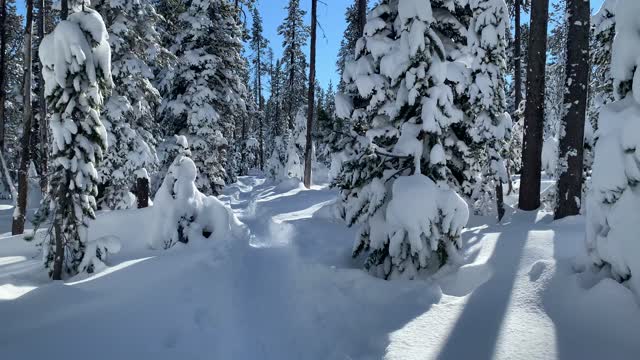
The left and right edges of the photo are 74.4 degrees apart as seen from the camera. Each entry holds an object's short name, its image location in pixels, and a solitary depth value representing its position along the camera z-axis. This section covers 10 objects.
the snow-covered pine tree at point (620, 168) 4.36
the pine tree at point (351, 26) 27.26
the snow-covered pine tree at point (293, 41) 38.06
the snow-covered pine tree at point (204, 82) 19.14
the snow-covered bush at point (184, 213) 10.05
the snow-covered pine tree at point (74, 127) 7.02
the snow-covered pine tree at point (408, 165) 6.61
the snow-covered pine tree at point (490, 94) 11.22
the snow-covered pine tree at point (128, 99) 13.87
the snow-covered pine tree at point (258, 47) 52.12
